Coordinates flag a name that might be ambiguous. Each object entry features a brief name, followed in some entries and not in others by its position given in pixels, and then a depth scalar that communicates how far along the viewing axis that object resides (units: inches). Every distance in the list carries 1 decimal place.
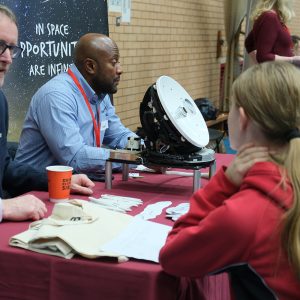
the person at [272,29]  175.5
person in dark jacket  90.6
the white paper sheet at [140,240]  62.7
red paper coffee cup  83.3
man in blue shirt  105.3
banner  141.4
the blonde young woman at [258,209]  52.5
